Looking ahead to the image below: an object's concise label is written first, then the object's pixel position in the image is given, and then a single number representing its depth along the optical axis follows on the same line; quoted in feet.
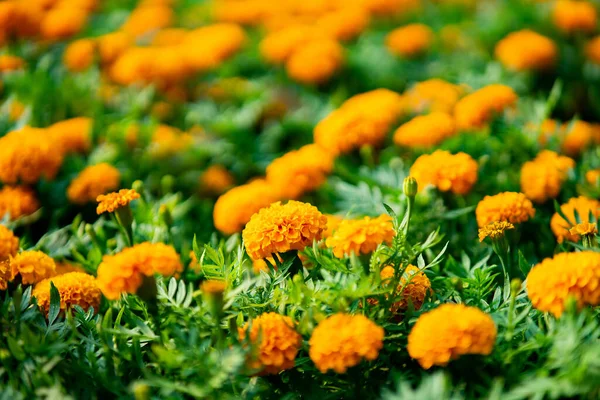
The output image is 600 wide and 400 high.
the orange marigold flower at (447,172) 5.14
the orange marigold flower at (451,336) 4.34
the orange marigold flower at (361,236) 4.55
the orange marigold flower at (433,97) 5.99
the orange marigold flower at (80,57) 6.84
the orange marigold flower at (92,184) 5.58
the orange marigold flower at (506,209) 5.02
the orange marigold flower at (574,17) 6.94
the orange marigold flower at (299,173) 5.49
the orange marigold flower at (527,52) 6.51
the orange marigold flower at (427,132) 5.60
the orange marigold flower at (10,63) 6.49
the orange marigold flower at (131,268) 4.49
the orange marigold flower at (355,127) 5.70
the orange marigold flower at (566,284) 4.45
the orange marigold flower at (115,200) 4.91
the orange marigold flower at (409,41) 7.17
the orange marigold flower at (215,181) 6.09
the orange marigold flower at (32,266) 4.89
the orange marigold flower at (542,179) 5.27
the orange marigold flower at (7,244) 4.82
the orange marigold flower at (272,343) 4.43
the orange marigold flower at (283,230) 4.67
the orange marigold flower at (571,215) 5.03
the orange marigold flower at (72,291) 4.84
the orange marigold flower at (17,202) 5.45
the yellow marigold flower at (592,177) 5.34
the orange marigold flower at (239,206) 5.31
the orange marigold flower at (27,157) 5.44
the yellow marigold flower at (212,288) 4.38
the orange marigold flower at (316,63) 6.66
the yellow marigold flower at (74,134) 5.90
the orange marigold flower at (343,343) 4.36
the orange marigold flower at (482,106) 5.72
